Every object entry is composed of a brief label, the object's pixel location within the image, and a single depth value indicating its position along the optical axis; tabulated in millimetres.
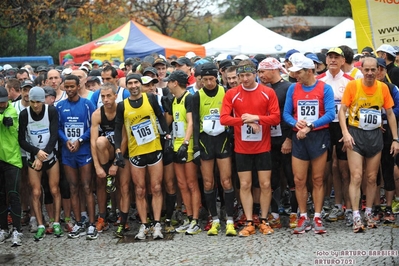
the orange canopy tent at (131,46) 23922
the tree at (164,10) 38406
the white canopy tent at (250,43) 27047
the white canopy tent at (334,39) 27750
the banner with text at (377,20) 10938
